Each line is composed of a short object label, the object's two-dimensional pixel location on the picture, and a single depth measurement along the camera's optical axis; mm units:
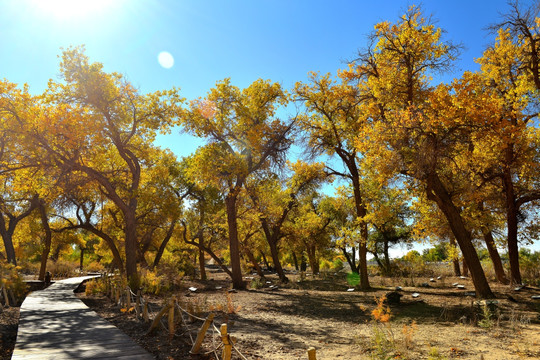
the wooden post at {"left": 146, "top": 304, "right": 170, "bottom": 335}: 7699
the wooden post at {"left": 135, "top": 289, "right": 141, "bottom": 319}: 9711
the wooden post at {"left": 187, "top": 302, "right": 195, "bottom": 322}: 9016
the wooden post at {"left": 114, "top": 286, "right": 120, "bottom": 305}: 13150
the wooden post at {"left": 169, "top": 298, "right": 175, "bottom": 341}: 7292
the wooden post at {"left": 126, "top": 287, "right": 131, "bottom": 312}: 10820
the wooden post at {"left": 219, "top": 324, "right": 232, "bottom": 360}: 4941
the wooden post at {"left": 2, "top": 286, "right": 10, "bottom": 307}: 13334
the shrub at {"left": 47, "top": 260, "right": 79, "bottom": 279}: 31306
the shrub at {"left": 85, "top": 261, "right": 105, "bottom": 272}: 45244
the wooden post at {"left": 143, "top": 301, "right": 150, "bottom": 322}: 8980
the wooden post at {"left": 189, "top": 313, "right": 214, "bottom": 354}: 6098
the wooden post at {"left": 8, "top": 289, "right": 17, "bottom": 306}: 14461
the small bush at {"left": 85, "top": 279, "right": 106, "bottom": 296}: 17219
